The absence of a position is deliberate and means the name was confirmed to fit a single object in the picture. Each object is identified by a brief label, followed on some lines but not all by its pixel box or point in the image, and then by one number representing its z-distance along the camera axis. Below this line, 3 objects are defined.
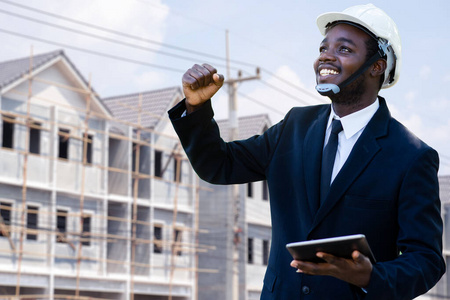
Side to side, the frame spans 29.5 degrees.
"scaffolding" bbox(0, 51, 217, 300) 24.91
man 2.22
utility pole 26.86
